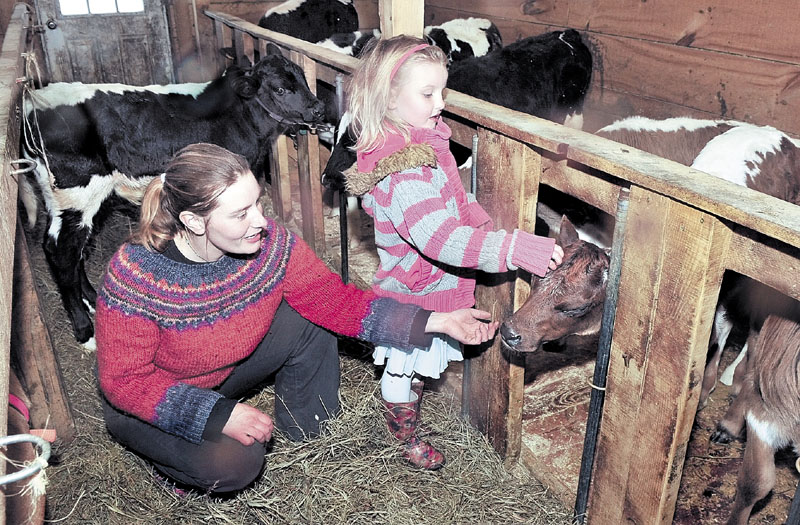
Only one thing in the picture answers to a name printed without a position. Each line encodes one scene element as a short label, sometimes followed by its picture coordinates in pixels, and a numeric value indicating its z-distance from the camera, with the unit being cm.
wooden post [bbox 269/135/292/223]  531
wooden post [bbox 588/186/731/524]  167
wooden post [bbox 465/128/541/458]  233
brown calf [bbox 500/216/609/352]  252
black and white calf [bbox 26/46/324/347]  418
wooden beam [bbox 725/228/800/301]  148
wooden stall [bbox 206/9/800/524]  158
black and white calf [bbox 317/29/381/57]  672
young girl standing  216
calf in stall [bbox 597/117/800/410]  344
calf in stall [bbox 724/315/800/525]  232
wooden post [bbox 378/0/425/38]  270
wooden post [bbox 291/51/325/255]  445
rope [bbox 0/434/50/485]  94
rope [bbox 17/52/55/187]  371
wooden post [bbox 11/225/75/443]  266
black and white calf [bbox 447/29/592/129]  540
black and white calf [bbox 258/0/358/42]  761
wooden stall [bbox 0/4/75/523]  221
